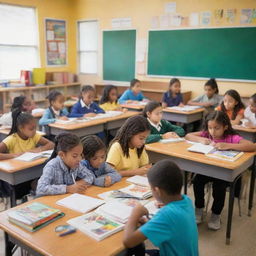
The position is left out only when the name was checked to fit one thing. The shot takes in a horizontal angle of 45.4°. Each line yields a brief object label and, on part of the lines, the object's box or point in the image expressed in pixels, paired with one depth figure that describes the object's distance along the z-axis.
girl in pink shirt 2.70
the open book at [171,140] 3.08
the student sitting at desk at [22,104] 4.05
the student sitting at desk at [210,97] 5.59
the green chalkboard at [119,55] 7.30
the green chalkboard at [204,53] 5.83
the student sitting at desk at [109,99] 5.13
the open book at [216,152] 2.53
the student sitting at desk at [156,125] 3.15
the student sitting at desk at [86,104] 4.66
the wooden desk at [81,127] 3.83
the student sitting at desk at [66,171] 1.88
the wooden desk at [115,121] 4.41
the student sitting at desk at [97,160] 2.09
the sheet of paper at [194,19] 6.24
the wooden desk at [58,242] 1.29
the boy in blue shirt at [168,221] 1.26
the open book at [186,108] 5.16
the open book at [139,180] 2.04
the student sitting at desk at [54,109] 4.12
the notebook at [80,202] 1.67
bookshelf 6.34
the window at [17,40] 6.63
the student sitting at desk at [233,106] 4.20
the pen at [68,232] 1.41
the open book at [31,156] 2.56
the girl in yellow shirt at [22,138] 2.77
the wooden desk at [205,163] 2.44
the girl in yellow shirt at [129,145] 2.33
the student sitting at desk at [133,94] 5.97
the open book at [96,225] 1.41
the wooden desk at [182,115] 5.01
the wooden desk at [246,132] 3.81
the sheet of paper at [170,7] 6.50
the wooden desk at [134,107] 5.38
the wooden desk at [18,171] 2.37
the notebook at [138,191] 1.84
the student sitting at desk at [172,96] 5.72
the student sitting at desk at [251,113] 4.10
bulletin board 7.52
